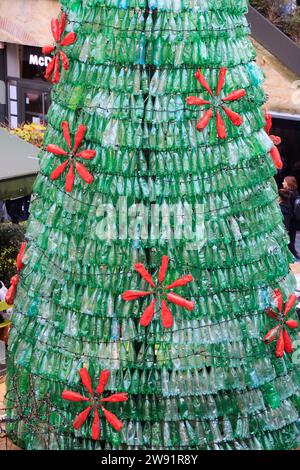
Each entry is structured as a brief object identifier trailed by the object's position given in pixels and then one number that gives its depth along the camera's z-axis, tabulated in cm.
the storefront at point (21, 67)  2038
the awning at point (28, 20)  1988
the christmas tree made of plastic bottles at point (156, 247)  647
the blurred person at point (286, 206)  1476
